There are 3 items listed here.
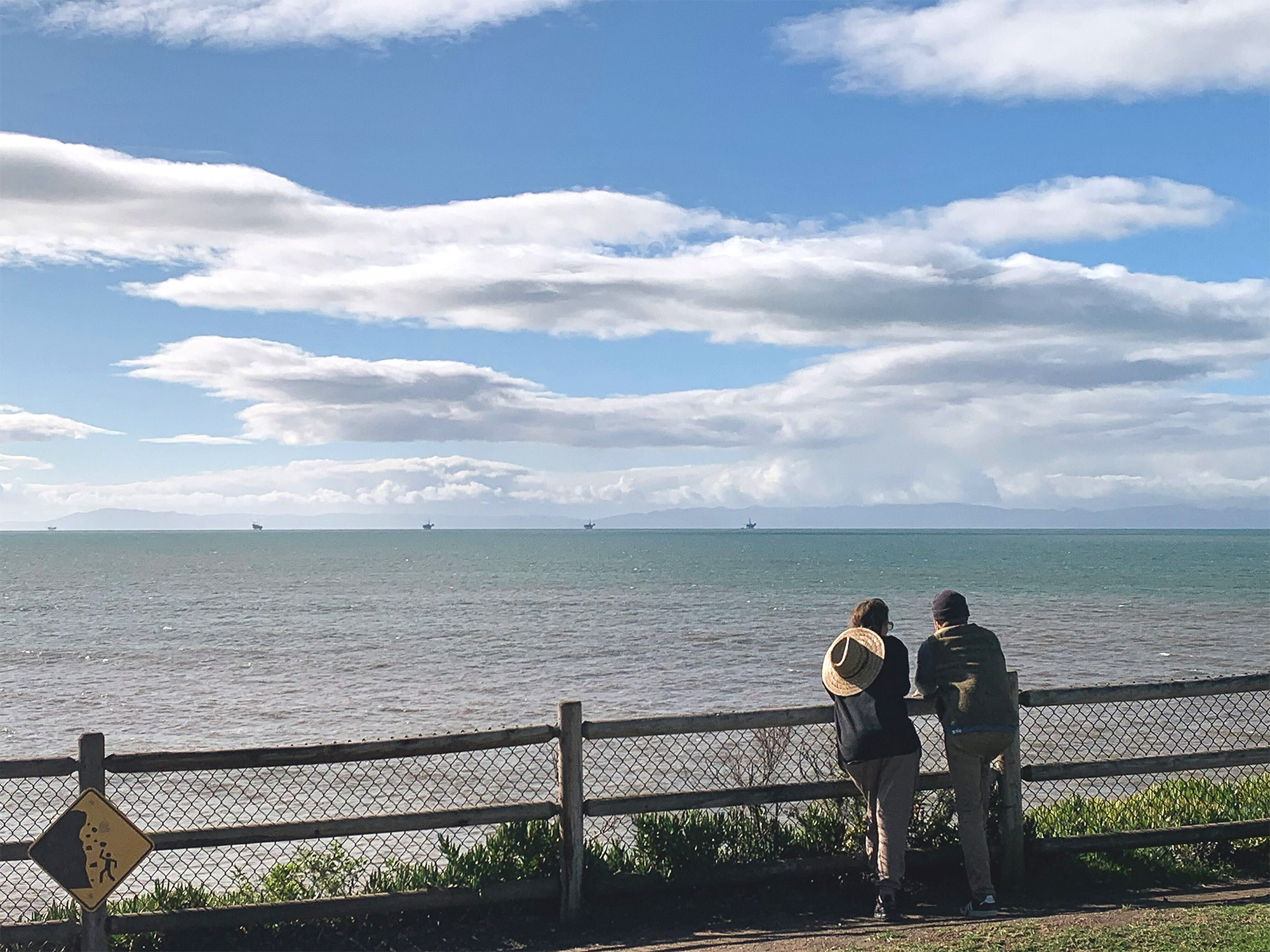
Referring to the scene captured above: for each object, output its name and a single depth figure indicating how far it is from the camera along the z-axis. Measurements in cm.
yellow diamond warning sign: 626
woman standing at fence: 720
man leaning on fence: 732
